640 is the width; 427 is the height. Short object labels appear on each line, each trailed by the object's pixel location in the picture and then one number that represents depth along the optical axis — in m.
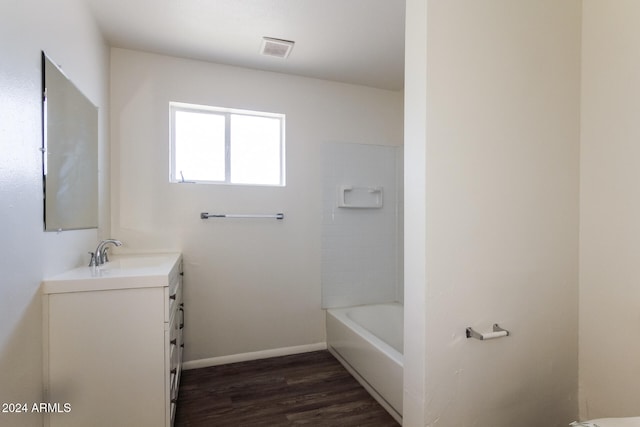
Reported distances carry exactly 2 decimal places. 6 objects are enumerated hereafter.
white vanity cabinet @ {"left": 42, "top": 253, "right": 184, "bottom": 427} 1.37
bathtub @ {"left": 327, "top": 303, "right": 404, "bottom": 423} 1.84
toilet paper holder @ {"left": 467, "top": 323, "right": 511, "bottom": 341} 1.32
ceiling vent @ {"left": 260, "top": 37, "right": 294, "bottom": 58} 2.18
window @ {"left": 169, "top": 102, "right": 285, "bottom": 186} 2.54
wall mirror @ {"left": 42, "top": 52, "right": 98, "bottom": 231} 1.37
